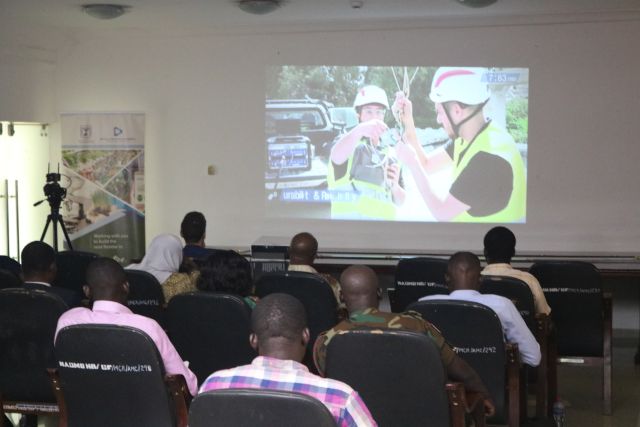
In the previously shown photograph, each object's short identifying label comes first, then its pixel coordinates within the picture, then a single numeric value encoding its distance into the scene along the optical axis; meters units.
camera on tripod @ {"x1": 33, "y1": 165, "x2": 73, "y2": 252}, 8.16
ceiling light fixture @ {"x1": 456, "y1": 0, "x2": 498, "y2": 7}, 7.22
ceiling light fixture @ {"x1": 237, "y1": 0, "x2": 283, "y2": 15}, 7.35
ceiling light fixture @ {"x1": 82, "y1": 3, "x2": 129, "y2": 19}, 7.50
